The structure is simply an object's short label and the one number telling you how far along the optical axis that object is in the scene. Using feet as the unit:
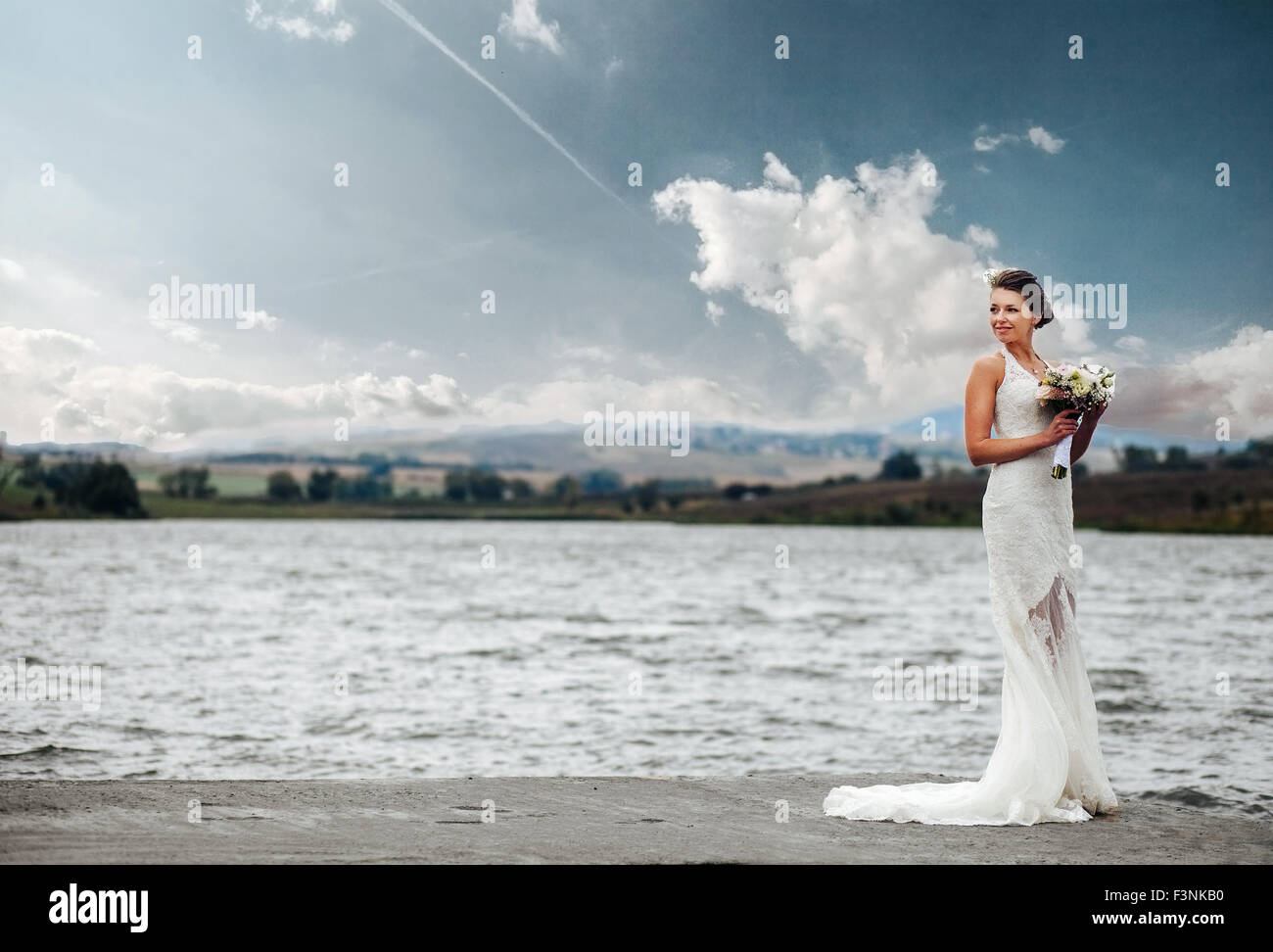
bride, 21.27
